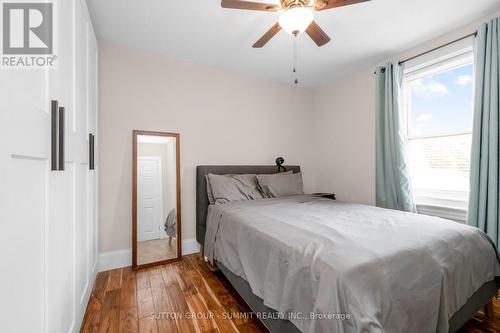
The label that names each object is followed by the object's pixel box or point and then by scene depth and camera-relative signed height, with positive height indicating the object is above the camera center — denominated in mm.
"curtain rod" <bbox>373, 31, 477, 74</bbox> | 2062 +1248
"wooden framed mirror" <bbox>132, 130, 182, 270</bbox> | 2449 -376
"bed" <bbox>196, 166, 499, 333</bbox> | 927 -540
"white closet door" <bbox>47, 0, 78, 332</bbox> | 961 -166
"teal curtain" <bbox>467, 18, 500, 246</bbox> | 1855 +248
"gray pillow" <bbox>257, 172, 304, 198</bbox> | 2816 -252
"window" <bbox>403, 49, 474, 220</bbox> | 2242 +416
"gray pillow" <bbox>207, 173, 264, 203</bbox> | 2521 -268
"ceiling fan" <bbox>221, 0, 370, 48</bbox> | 1464 +1092
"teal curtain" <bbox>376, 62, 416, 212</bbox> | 2510 +230
